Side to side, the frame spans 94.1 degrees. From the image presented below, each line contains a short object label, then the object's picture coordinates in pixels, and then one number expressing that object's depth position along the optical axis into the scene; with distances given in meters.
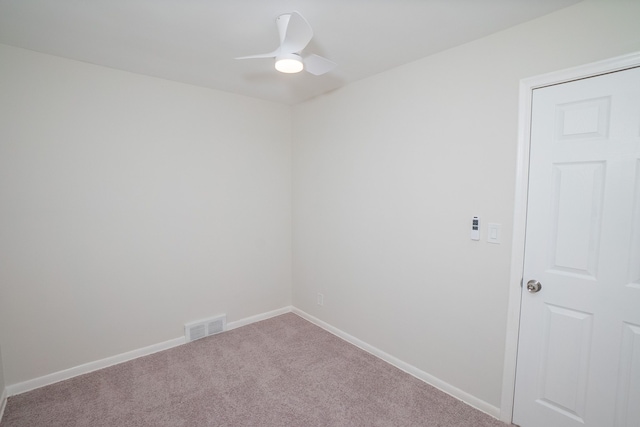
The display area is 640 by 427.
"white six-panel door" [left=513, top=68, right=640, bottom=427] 1.52
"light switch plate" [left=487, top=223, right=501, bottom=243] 1.96
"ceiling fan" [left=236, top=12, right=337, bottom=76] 1.55
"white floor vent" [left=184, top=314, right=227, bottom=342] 2.98
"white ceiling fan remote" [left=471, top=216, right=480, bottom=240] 2.05
